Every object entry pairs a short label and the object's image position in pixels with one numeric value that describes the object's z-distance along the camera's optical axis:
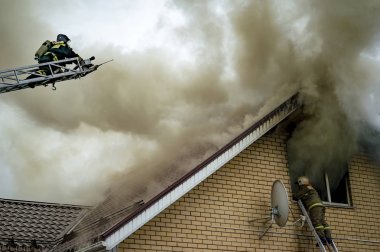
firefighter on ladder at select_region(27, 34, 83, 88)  12.92
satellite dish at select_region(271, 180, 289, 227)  12.45
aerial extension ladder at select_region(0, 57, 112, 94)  12.66
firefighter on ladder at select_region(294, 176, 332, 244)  13.23
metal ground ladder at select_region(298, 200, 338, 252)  12.98
